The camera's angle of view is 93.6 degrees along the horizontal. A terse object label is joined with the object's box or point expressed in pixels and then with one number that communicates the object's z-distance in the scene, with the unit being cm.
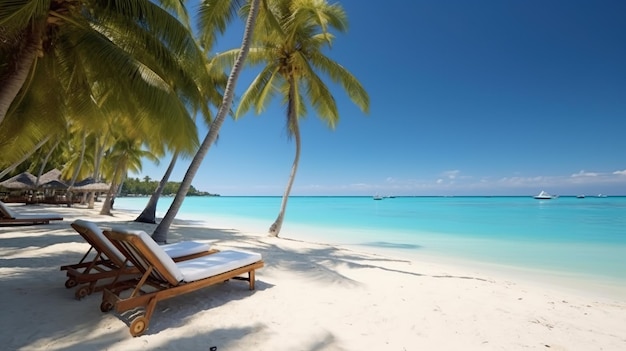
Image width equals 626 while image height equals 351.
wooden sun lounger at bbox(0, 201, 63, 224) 875
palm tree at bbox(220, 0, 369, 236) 932
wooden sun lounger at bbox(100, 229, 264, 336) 270
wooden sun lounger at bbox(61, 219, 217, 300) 331
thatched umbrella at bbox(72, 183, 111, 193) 1957
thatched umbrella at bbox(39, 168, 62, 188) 2202
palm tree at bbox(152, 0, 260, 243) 655
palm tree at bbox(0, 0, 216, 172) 467
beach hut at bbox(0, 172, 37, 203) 1972
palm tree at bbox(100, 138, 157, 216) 1516
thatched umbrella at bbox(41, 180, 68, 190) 2013
